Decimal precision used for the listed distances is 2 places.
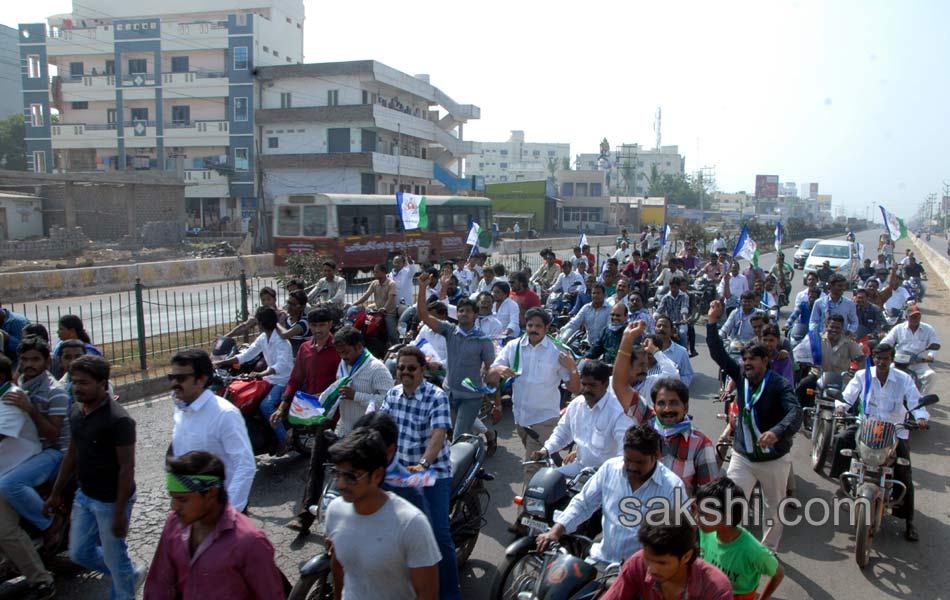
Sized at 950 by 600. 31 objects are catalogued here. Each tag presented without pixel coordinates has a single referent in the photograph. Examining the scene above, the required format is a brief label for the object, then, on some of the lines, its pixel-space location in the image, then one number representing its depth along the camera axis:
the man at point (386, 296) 10.53
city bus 23.64
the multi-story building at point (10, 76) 63.31
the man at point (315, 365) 5.84
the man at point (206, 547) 2.70
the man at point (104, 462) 3.89
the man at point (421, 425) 4.23
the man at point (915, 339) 9.03
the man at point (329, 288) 10.92
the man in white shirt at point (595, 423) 4.58
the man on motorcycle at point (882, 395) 6.13
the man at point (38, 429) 4.40
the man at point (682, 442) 4.45
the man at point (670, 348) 6.99
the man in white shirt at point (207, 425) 3.94
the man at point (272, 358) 6.53
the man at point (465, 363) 6.43
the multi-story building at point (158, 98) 45.88
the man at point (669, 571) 2.80
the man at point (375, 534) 2.85
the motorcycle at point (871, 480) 5.12
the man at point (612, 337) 7.44
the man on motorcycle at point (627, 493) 3.58
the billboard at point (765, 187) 115.94
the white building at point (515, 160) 122.75
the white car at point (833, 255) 23.59
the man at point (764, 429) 4.92
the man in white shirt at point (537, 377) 5.79
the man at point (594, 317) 9.09
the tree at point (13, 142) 58.91
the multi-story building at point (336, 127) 43.31
